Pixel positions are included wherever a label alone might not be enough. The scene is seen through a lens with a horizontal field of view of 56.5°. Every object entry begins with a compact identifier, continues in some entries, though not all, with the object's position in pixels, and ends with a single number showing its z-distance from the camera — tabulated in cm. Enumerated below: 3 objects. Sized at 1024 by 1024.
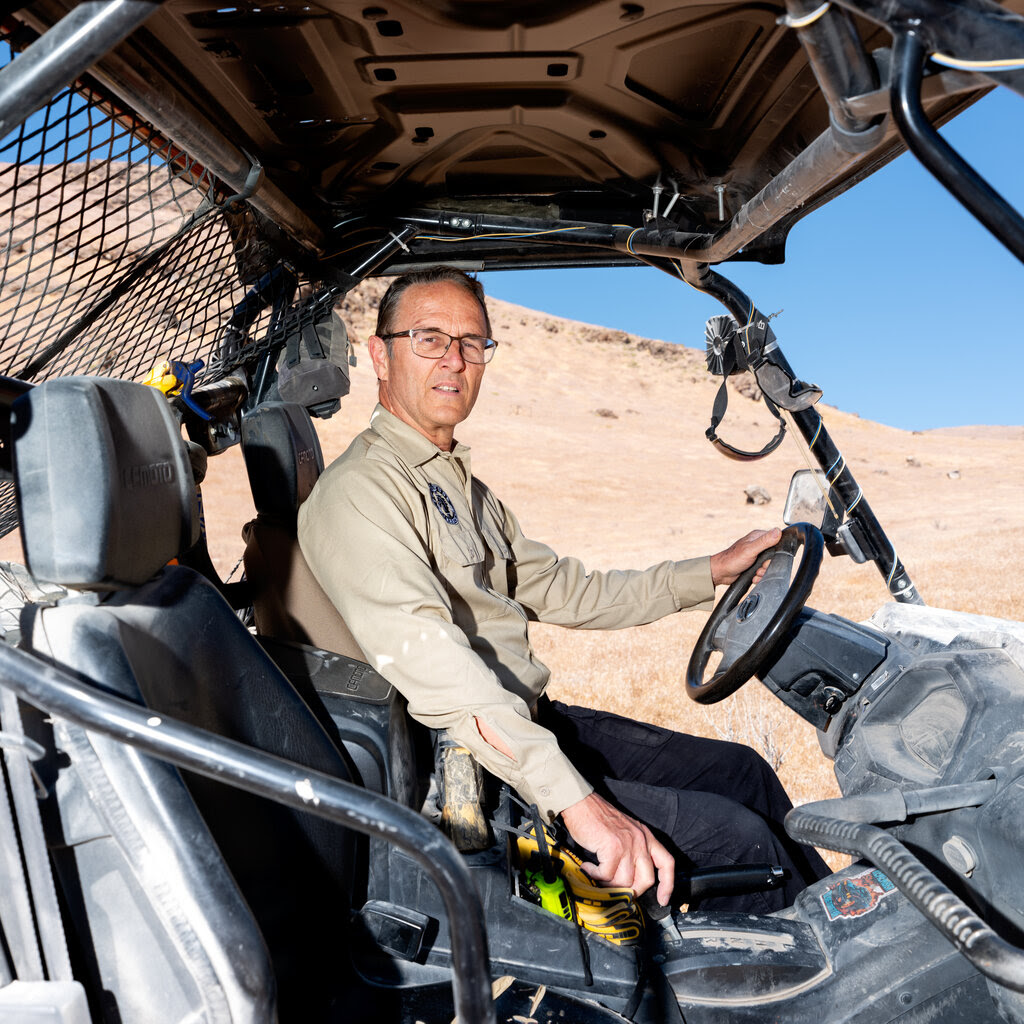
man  187
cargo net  200
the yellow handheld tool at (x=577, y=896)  175
